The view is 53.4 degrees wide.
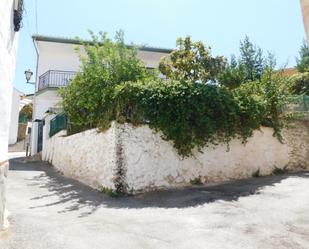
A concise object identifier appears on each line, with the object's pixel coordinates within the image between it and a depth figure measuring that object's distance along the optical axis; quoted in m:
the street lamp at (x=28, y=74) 18.11
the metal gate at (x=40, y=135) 19.73
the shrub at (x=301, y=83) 18.09
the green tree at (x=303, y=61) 23.35
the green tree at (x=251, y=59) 21.55
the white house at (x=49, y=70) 19.89
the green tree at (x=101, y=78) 9.98
